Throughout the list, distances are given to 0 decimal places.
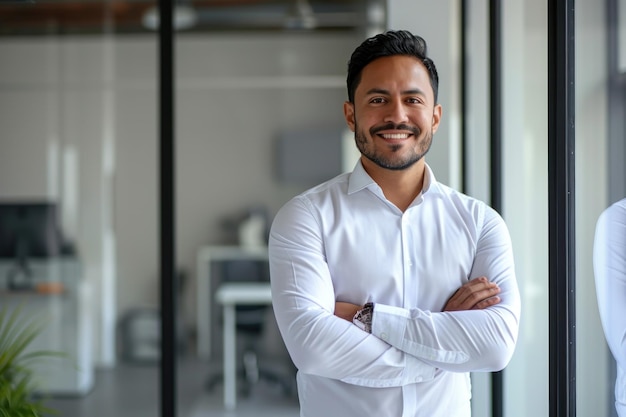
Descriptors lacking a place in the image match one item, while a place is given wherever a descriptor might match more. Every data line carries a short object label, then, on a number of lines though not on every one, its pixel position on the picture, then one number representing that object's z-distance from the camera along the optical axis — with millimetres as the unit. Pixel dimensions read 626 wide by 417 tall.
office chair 5133
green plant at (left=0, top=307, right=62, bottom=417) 2537
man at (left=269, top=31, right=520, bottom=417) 1609
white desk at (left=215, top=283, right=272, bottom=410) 5090
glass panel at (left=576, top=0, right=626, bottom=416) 1771
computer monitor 5027
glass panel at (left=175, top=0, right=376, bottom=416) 5246
